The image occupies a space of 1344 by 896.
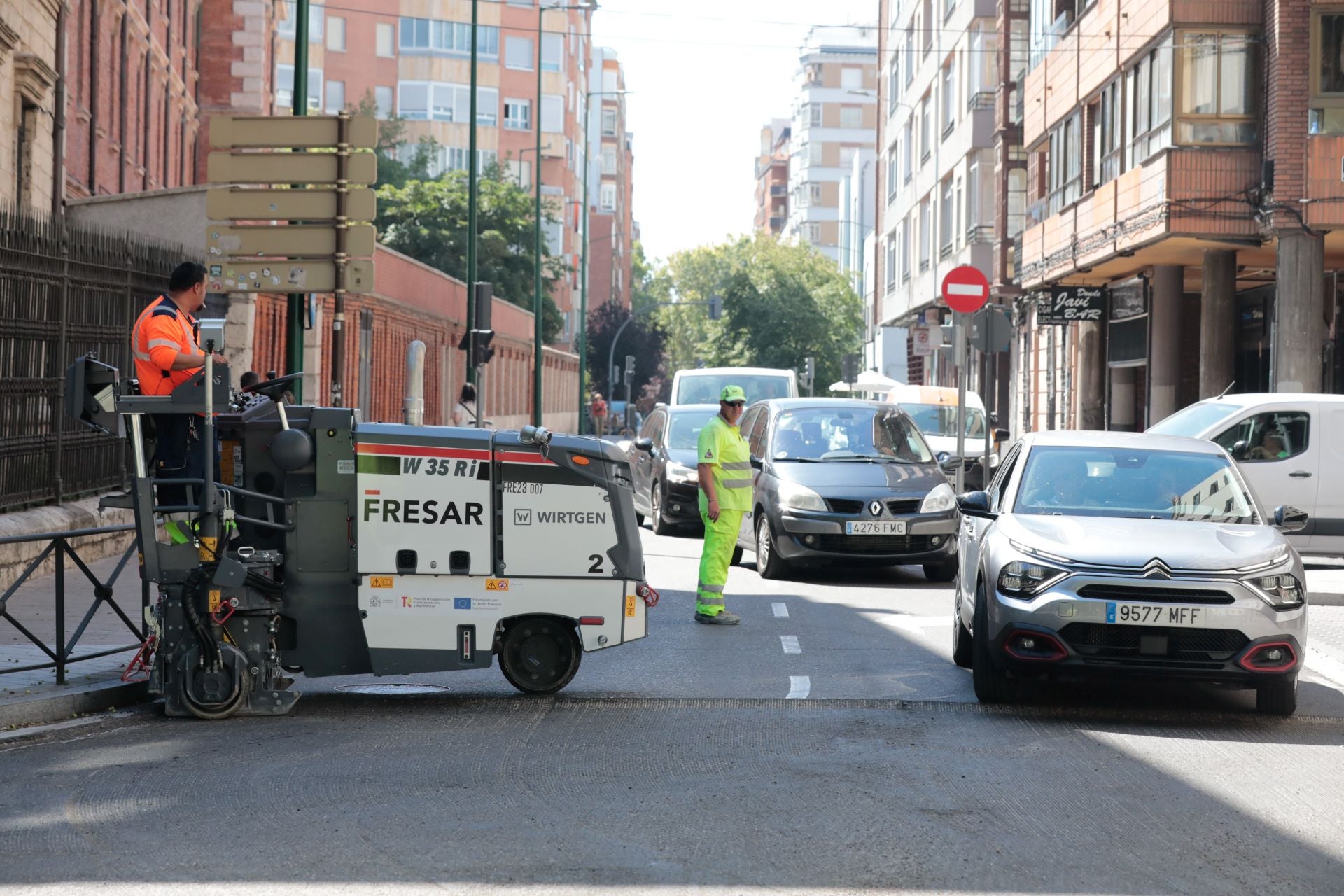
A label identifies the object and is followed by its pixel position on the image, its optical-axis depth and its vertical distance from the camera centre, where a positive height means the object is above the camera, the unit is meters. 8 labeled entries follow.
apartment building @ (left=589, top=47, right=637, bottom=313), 121.31 +18.29
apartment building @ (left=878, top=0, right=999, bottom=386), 44.44 +8.70
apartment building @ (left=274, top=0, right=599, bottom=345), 79.12 +16.85
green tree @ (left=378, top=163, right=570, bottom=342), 61.38 +7.78
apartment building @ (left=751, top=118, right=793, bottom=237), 169.00 +25.50
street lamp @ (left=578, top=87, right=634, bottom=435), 64.69 +5.15
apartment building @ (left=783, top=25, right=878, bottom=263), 131.25 +24.81
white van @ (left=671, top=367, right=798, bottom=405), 26.84 +1.02
